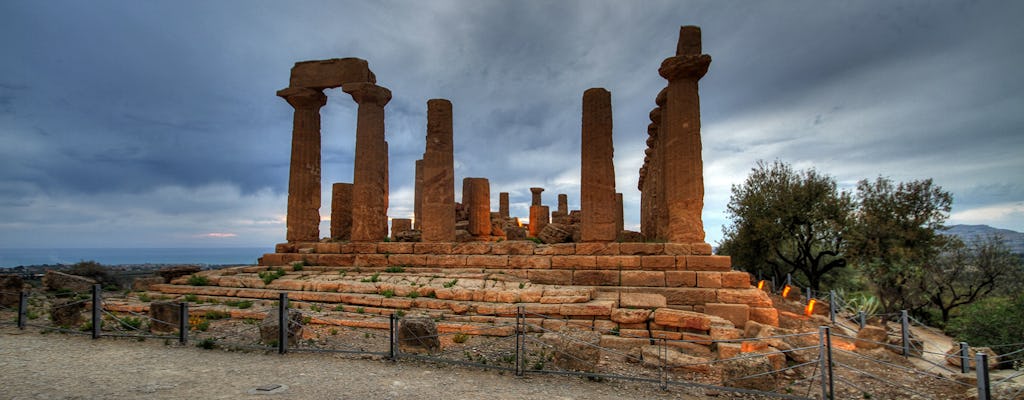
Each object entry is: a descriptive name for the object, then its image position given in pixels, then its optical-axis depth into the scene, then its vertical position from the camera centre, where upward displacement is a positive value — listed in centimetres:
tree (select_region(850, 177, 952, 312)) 1805 -33
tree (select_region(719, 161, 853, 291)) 2062 +50
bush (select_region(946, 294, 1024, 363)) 1180 -270
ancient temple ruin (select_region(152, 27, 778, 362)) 998 -60
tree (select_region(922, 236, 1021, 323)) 1834 -172
